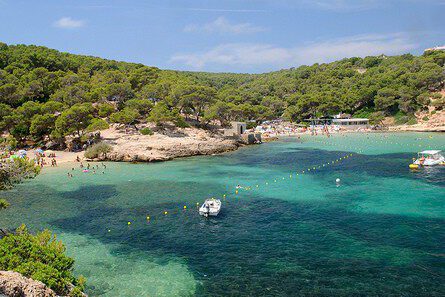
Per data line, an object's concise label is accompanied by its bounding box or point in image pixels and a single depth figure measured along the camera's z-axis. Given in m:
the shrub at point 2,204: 19.61
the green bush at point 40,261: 12.35
